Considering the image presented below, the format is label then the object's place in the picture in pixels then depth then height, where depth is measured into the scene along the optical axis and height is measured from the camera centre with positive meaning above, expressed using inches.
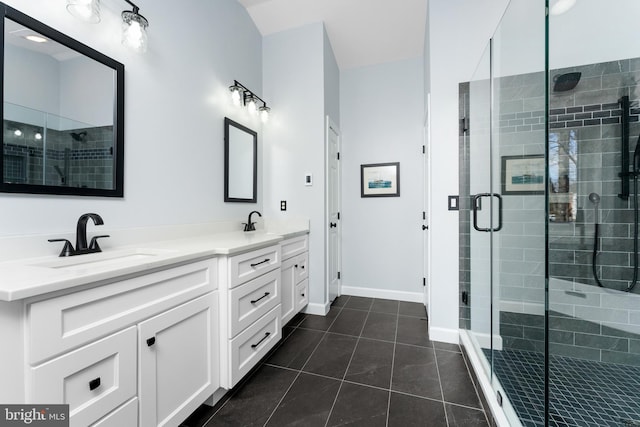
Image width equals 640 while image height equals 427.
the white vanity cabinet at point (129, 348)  30.1 -19.5
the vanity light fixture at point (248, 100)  93.7 +43.0
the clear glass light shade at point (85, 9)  47.7 +37.2
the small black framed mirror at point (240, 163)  91.4 +18.5
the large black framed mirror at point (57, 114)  42.2 +17.9
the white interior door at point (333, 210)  114.5 +1.1
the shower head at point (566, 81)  61.9 +32.3
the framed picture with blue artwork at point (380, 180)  125.4 +15.9
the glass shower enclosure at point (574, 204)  54.9 +2.2
